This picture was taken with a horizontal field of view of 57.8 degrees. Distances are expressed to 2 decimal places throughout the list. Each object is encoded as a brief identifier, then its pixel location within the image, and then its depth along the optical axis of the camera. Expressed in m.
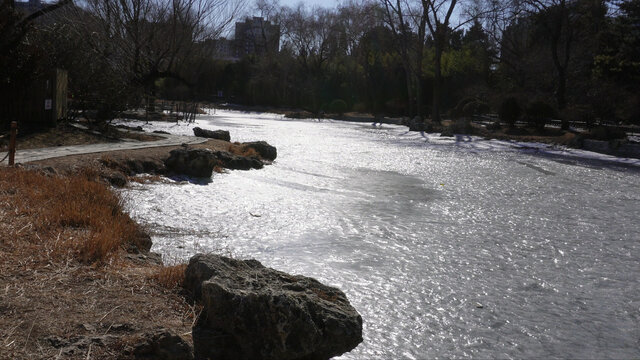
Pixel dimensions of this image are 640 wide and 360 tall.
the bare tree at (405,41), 36.32
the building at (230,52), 54.62
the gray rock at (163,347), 3.00
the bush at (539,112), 25.92
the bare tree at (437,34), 33.28
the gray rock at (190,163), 9.83
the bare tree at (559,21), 27.76
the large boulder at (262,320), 3.30
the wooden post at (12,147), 7.15
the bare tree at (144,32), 21.70
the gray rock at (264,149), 13.35
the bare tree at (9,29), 10.98
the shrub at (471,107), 34.97
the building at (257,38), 64.50
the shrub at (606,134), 21.11
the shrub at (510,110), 26.72
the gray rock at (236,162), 11.51
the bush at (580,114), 25.46
